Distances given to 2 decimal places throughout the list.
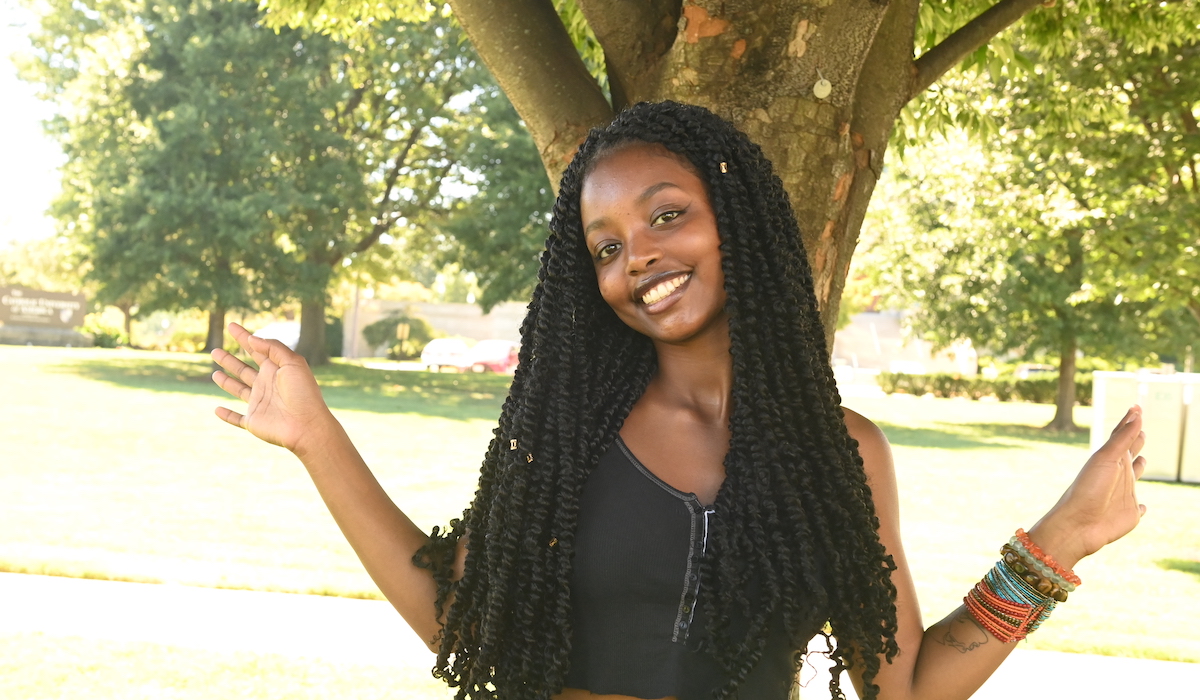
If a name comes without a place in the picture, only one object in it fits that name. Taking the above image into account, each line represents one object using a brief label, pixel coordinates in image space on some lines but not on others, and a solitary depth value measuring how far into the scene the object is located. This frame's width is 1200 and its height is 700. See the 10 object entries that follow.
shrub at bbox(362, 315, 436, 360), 43.34
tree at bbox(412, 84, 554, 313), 25.58
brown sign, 39.88
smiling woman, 1.98
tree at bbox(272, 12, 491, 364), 27.67
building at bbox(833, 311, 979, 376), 52.44
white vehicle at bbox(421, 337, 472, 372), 36.34
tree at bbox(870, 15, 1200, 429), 10.26
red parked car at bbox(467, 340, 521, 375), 36.25
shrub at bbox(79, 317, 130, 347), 39.85
